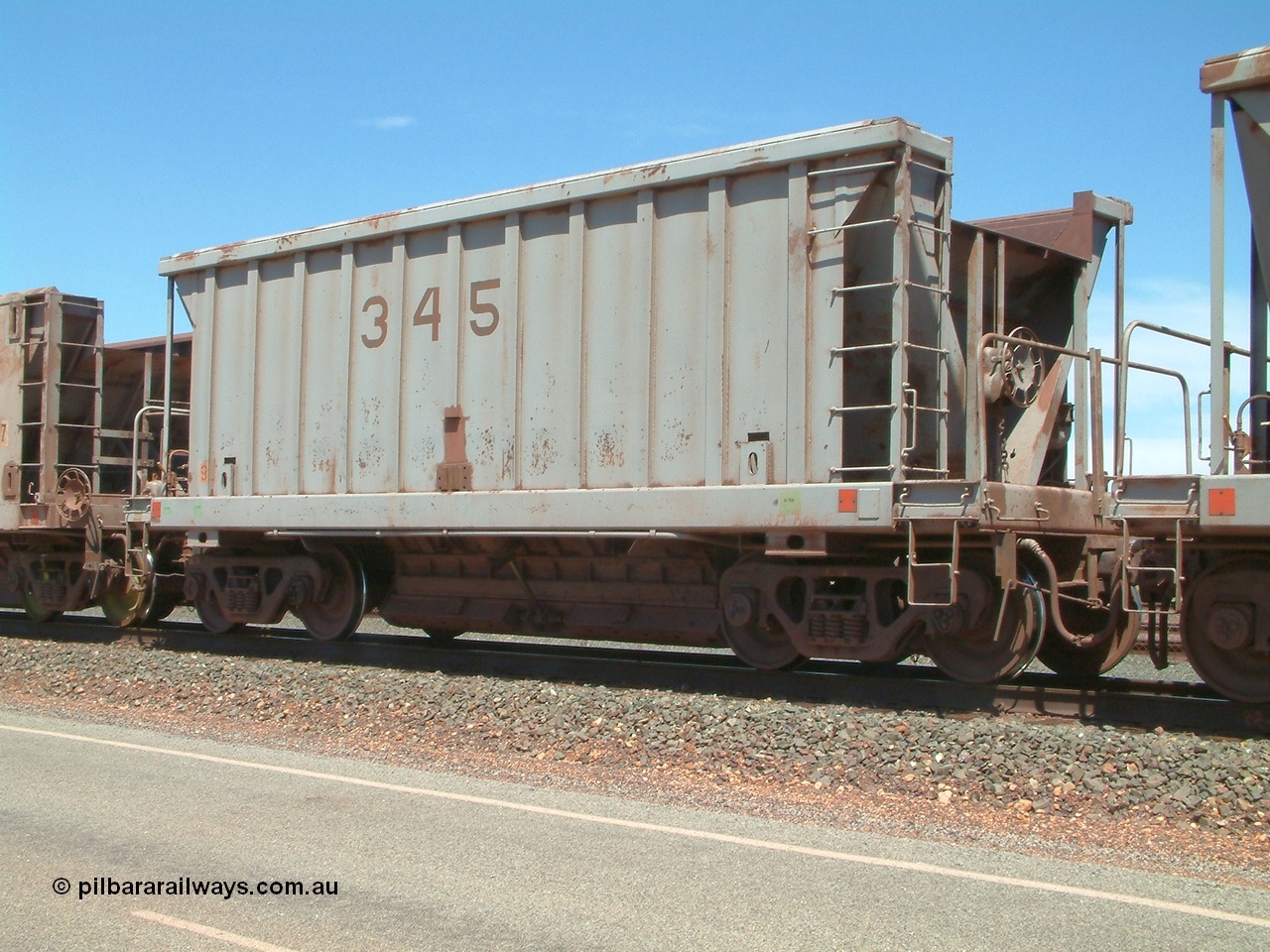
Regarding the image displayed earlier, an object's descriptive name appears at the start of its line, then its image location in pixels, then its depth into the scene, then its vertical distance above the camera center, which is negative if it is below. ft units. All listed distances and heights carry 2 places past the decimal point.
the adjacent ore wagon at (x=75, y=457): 45.83 +2.48
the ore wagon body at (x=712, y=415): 27.84 +2.94
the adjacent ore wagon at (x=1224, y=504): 22.50 +0.62
